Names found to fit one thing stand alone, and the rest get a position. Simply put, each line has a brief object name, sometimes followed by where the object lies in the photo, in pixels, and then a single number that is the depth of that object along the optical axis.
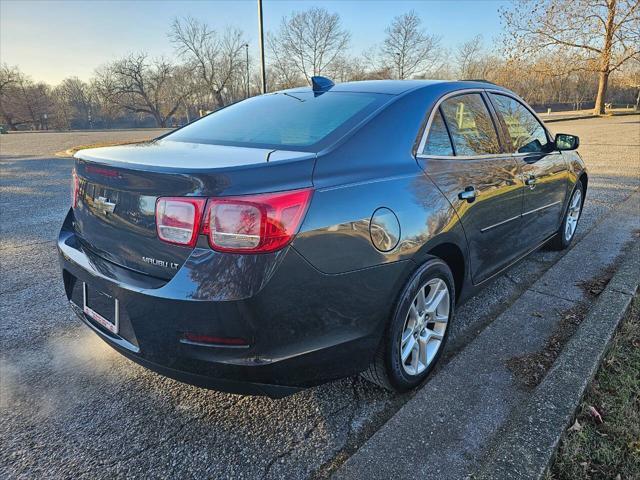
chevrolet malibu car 1.60
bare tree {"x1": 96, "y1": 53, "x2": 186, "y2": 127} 61.16
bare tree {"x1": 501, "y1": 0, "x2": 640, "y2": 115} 27.59
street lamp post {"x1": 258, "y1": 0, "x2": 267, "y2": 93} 12.91
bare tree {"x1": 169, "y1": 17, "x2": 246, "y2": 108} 53.91
